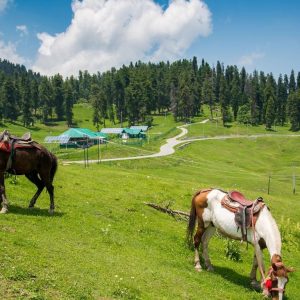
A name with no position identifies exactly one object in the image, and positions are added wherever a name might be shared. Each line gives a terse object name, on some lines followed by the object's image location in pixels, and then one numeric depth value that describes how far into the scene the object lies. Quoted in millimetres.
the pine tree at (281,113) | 191500
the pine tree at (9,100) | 167500
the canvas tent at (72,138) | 112606
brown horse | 17688
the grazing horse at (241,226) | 11969
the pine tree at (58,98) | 191375
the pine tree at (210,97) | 189600
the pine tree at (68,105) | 184588
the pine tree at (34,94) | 189500
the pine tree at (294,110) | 167750
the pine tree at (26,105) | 164412
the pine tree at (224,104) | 179500
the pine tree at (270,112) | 171875
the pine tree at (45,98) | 184375
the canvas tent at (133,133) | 139000
